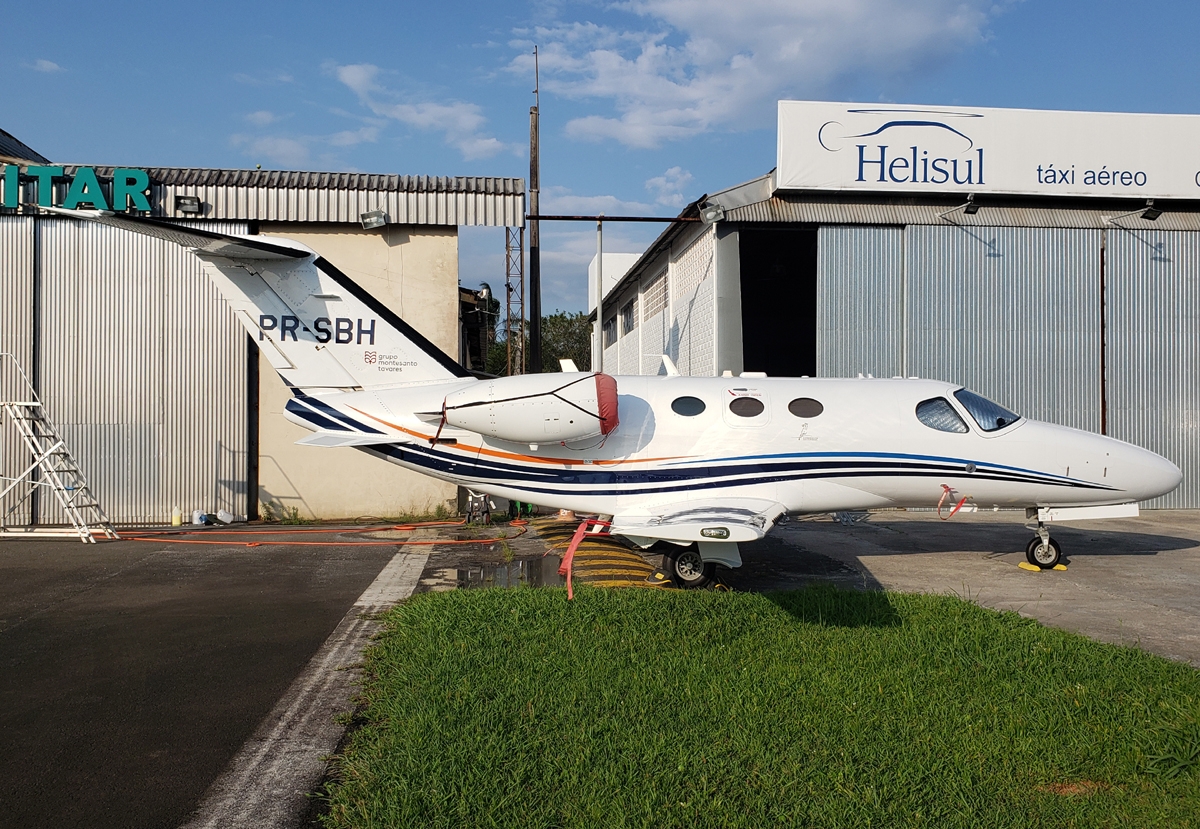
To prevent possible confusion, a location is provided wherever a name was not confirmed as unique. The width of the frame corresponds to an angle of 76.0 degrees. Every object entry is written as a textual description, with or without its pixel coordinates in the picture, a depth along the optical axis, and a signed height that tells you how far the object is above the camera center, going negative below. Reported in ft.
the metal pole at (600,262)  55.47 +11.84
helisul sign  57.36 +20.53
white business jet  32.17 -0.50
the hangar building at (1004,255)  58.18 +12.97
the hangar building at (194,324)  52.47 +6.59
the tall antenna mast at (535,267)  53.36 +10.94
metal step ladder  44.68 -3.30
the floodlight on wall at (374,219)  53.11 +13.89
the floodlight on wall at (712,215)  56.27 +15.06
